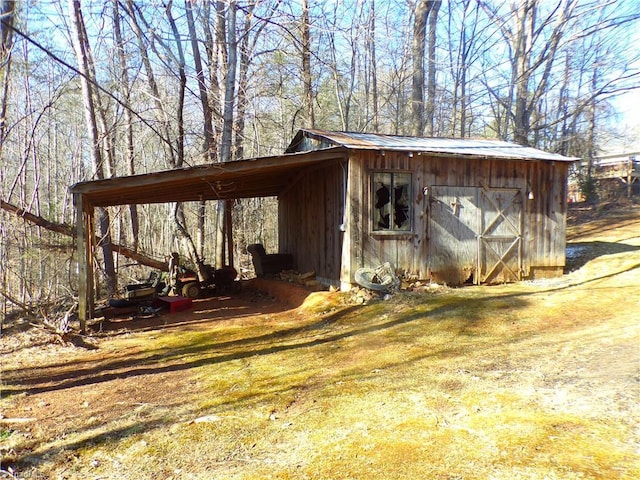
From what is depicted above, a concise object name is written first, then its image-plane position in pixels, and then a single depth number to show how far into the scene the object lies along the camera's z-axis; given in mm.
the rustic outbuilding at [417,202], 8164
